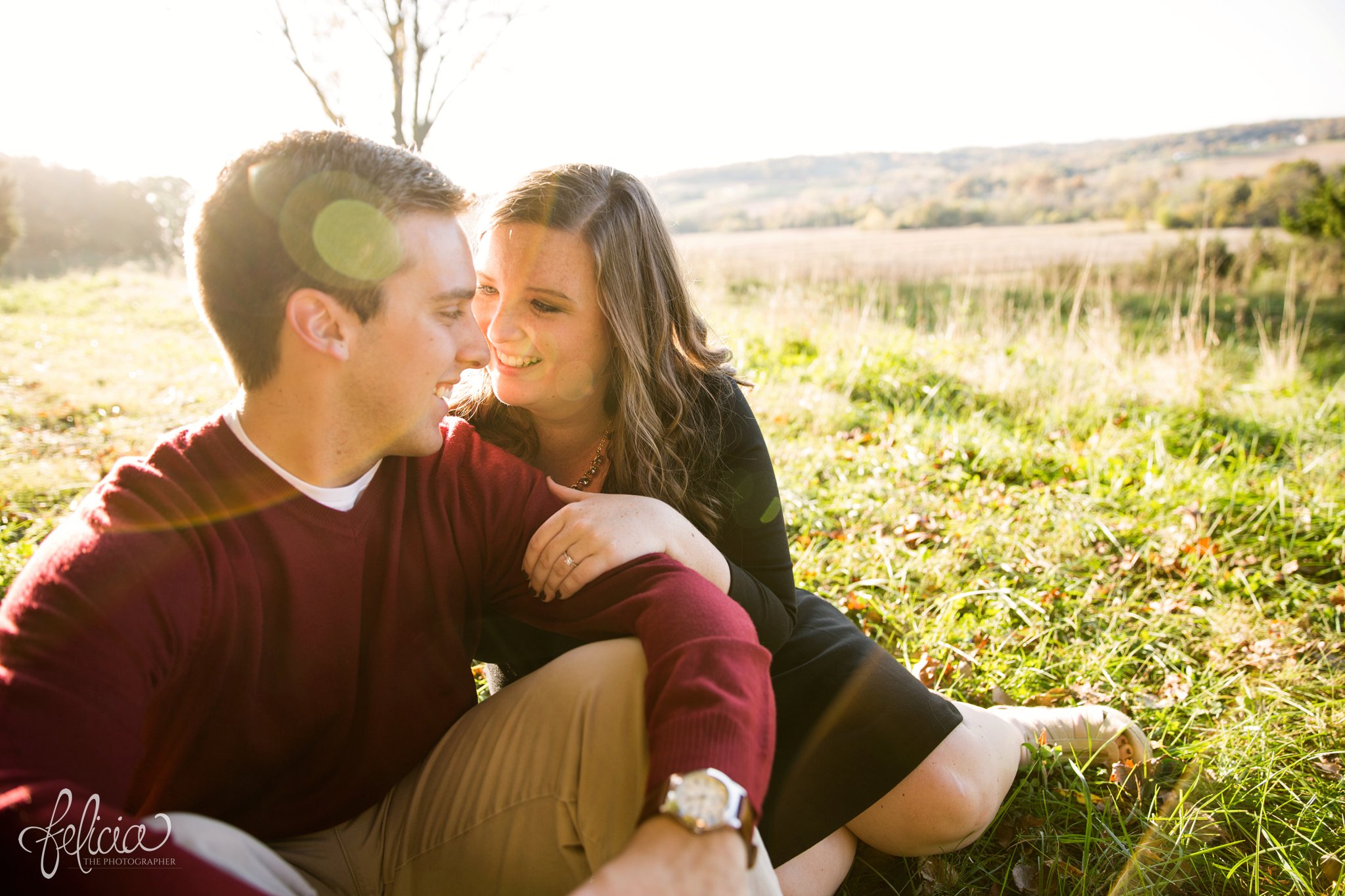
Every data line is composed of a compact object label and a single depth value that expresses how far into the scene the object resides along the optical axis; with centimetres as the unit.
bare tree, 1057
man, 129
